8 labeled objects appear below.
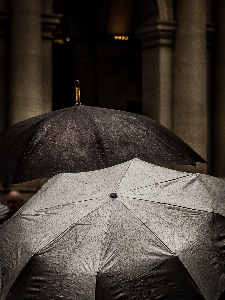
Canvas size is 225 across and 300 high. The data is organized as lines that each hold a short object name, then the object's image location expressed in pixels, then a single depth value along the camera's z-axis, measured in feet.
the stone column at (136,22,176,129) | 60.90
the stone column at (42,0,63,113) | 57.00
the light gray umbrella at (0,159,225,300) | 18.43
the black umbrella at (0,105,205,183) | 28.37
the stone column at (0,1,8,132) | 55.98
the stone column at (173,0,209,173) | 61.00
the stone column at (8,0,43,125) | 55.26
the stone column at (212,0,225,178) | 64.39
